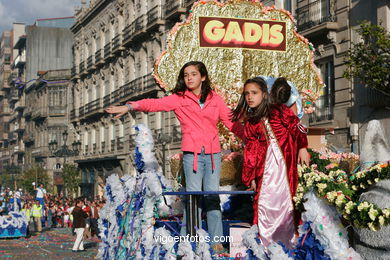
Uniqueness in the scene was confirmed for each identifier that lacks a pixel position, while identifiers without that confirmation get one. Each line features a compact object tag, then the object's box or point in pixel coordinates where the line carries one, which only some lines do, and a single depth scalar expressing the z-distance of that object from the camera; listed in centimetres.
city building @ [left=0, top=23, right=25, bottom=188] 7738
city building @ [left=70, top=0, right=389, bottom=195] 1917
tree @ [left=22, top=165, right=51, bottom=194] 5091
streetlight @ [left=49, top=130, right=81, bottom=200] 3294
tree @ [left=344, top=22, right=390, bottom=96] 1549
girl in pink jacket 489
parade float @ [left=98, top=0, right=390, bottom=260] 329
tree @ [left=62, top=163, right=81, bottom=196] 4553
